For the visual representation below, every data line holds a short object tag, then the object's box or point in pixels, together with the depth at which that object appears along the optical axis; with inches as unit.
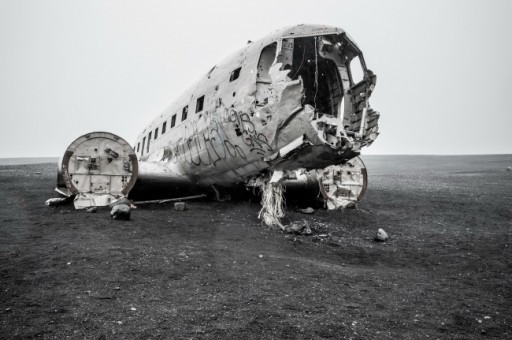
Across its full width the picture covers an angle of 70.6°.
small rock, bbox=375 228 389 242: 315.9
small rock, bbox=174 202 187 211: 387.9
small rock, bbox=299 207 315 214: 416.9
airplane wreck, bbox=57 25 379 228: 291.4
